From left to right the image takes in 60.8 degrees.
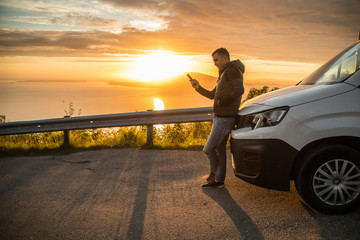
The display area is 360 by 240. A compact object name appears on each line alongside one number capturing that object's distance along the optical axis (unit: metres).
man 4.18
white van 3.36
